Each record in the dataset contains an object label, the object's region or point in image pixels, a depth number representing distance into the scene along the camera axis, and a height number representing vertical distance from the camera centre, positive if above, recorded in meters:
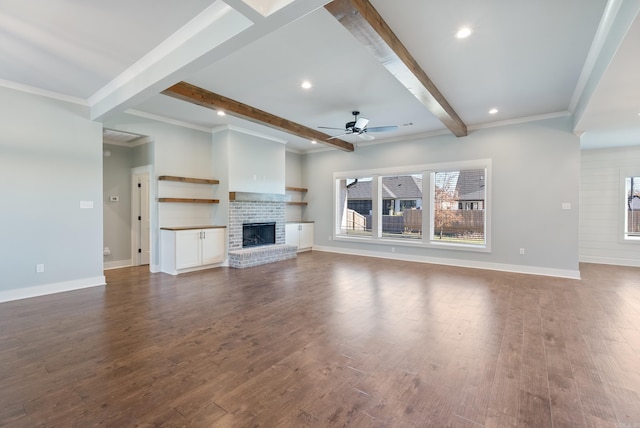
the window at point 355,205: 8.02 +0.25
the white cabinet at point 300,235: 8.09 -0.62
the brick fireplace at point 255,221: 6.29 -0.20
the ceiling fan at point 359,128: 5.20 +1.60
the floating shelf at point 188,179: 5.71 +0.74
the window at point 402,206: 7.16 +0.20
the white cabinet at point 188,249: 5.51 -0.70
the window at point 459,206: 6.37 +0.18
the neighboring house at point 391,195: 7.20 +0.52
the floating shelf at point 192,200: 5.71 +0.29
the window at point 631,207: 6.59 +0.15
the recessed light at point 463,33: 2.87 +1.87
